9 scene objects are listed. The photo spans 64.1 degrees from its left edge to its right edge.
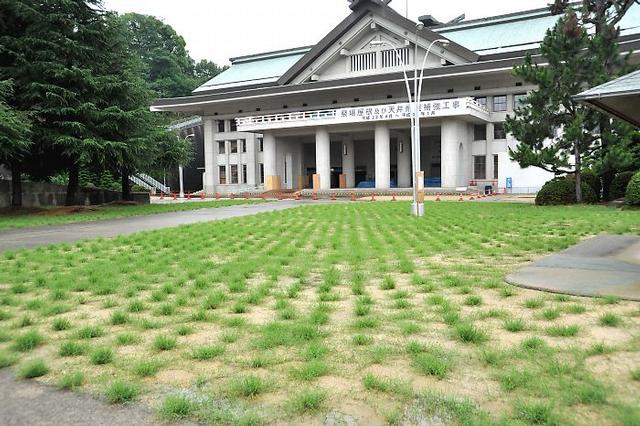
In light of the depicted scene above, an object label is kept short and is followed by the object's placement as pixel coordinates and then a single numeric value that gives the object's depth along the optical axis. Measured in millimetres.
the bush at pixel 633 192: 19078
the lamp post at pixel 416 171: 18953
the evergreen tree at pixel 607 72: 20375
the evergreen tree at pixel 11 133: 18000
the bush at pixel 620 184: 23438
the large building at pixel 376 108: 39594
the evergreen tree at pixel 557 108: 21141
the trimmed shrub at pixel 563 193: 22984
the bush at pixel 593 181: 23602
